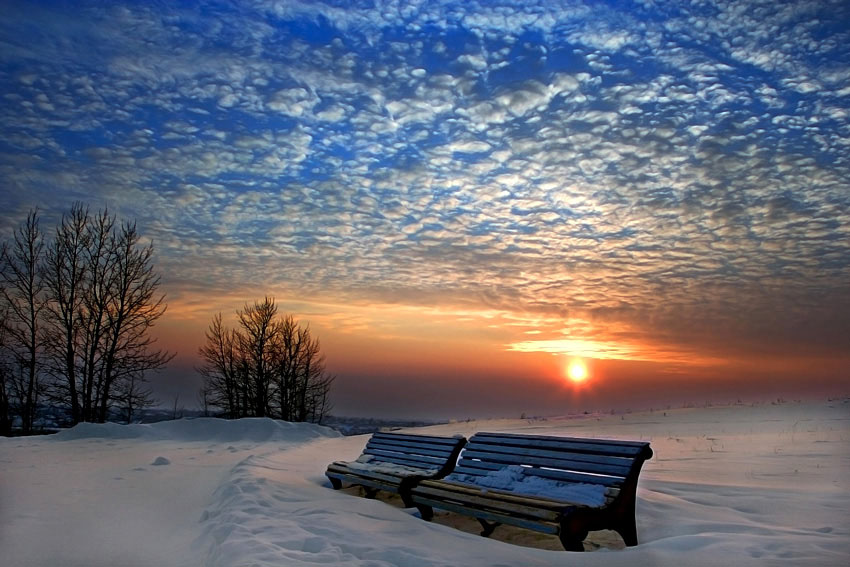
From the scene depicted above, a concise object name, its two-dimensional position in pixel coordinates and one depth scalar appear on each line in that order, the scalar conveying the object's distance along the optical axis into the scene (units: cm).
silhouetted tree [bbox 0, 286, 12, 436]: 2892
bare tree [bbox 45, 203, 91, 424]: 2705
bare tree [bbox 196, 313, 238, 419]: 4362
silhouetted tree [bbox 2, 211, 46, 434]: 2741
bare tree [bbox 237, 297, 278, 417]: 4178
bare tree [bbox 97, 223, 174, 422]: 2752
